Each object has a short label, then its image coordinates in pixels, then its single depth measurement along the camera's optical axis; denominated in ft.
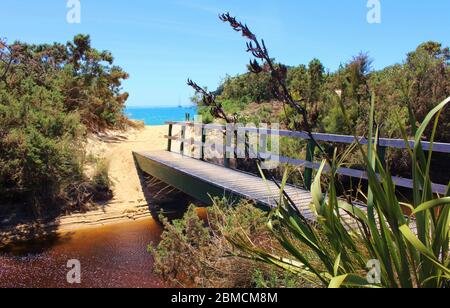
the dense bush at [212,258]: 12.07
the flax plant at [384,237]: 6.74
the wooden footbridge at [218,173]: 18.69
